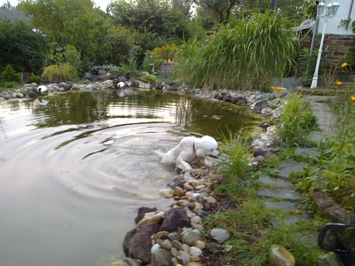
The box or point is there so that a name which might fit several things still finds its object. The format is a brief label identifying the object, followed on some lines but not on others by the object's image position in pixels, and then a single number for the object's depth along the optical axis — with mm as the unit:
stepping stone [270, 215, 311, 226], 1924
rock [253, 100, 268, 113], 6355
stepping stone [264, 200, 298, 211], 2104
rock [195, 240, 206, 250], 1854
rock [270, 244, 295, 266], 1526
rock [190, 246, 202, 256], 1804
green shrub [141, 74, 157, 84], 10531
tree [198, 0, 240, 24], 16359
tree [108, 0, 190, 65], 15453
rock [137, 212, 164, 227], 2164
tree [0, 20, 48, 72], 9344
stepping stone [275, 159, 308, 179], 2596
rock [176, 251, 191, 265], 1768
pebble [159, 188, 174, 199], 2761
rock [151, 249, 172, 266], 1771
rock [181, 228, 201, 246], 1896
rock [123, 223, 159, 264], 1888
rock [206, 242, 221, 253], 1823
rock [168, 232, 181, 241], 1940
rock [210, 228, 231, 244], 1890
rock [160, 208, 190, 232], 2035
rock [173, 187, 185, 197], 2697
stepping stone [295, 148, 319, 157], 2833
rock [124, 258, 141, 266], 1849
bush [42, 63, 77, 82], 9734
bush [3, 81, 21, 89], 8379
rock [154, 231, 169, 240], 1985
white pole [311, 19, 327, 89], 6911
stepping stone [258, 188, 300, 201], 2238
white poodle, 3436
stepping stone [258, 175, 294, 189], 2421
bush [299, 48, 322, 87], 7406
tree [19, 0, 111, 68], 11258
